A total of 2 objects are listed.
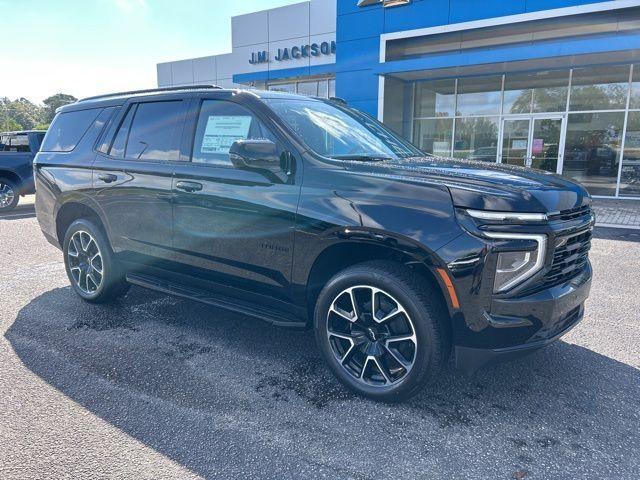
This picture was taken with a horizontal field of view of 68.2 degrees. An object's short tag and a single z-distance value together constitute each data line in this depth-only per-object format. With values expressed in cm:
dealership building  1243
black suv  259
